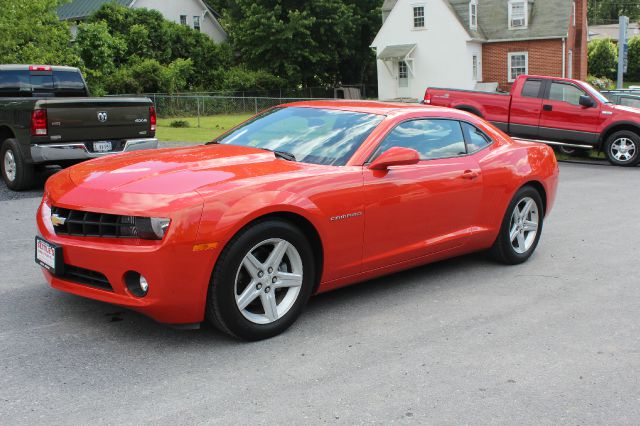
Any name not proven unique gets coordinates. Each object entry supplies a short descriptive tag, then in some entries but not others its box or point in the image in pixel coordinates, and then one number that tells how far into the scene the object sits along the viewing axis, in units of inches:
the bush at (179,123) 1074.7
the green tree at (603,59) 2420.0
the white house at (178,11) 1872.5
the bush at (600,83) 1891.1
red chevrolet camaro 168.4
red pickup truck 639.8
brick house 1683.1
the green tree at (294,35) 1813.5
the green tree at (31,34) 958.4
